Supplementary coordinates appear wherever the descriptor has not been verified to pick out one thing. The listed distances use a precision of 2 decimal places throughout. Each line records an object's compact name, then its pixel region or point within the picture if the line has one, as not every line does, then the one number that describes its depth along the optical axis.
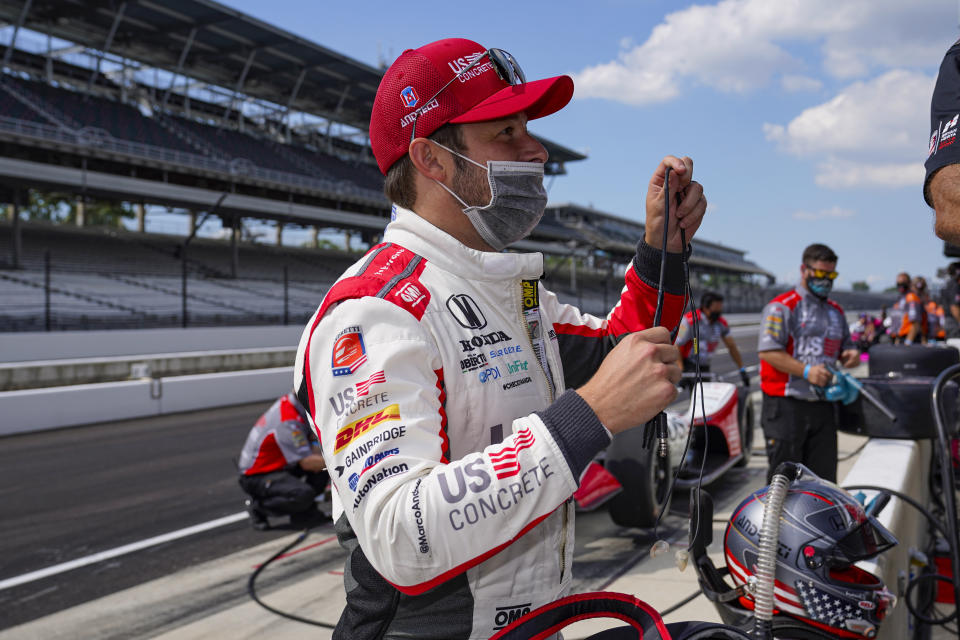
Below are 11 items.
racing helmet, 2.13
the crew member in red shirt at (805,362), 4.86
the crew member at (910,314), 11.78
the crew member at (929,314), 11.79
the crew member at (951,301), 11.20
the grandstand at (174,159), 22.25
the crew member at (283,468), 5.41
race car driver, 1.18
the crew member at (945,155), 1.44
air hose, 1.82
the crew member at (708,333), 8.44
